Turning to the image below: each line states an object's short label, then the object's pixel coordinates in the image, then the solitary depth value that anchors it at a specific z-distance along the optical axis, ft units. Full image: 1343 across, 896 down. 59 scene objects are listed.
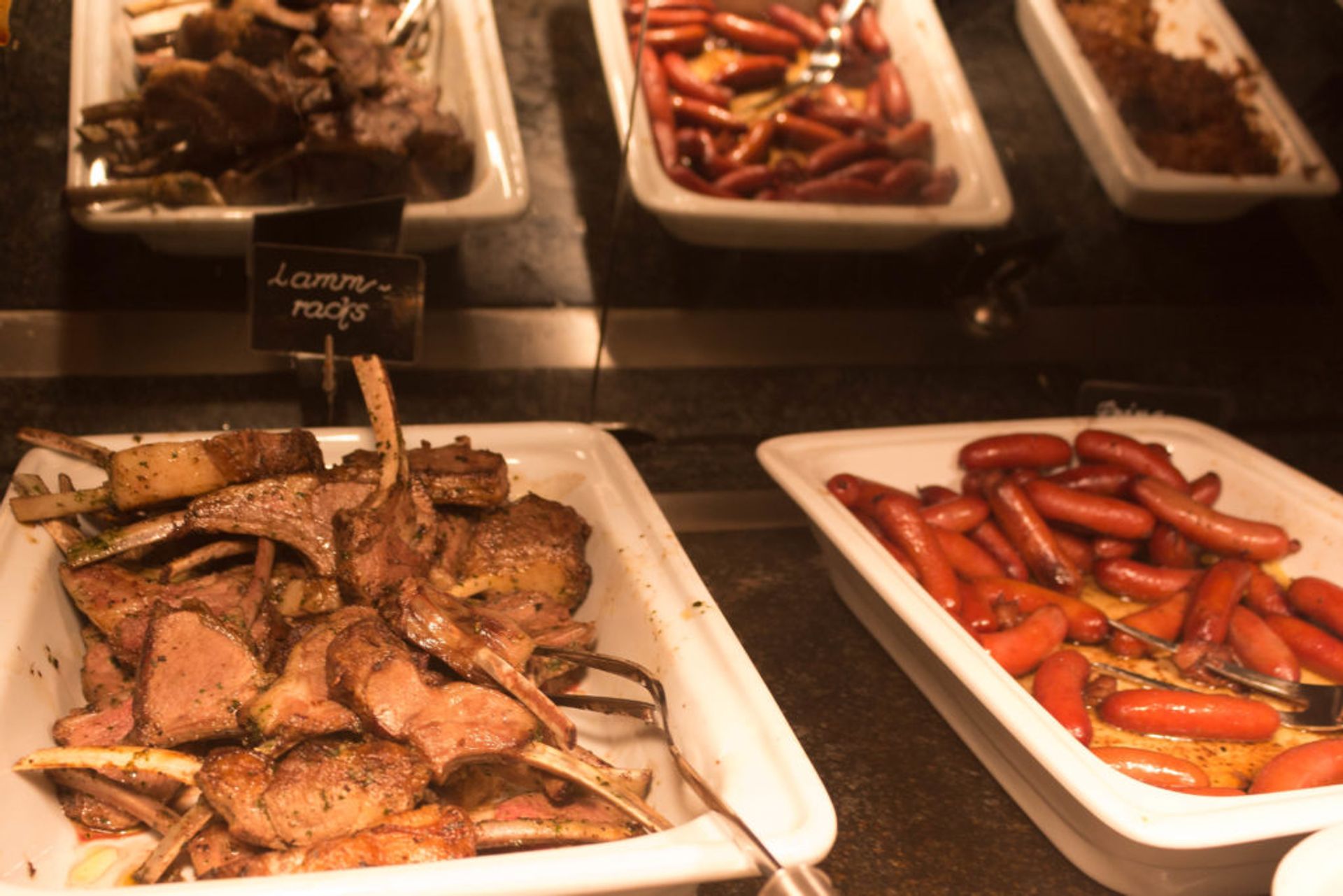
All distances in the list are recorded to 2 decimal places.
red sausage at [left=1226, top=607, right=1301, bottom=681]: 2.90
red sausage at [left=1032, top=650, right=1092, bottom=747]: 2.66
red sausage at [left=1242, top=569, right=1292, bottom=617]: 3.06
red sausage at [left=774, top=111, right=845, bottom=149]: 3.35
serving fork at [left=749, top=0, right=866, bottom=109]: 3.45
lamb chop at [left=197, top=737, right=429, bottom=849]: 2.34
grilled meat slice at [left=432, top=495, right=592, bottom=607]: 2.76
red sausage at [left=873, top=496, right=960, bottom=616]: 2.89
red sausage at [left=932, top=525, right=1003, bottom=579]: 3.02
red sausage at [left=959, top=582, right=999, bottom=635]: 2.86
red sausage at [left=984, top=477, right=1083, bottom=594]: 3.05
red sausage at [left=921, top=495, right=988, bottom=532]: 3.09
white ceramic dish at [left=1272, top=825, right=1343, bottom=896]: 2.32
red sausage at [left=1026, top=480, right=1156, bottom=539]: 3.11
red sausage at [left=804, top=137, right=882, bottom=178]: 3.30
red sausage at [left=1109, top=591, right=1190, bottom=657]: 2.96
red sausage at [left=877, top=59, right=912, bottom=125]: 3.48
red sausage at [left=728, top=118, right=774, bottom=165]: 3.31
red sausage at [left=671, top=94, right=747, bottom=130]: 3.32
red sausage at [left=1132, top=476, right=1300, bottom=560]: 3.13
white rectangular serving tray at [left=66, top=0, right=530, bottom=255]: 2.83
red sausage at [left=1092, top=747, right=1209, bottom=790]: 2.61
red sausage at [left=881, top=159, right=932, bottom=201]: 3.33
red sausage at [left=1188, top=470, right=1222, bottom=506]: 3.28
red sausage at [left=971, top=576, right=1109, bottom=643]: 2.94
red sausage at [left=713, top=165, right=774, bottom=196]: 3.25
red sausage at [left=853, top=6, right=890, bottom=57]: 3.49
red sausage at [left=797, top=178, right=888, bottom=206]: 3.25
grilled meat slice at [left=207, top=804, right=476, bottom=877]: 2.29
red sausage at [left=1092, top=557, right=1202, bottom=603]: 3.06
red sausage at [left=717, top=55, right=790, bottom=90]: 3.39
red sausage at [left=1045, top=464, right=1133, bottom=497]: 3.21
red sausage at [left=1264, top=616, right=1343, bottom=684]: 2.94
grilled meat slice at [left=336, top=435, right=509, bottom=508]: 2.79
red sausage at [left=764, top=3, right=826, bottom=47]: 3.41
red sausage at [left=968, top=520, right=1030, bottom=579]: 3.05
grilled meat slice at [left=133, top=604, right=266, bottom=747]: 2.45
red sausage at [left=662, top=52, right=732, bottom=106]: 3.34
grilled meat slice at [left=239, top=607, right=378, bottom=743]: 2.44
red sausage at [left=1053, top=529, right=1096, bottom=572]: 3.14
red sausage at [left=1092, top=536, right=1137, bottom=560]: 3.13
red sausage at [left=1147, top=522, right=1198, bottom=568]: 3.13
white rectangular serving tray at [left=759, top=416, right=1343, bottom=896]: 2.45
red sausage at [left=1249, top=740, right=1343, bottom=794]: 2.59
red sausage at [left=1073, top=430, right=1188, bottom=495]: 3.24
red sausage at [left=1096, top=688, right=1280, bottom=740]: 2.77
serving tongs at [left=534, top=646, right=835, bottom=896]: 2.23
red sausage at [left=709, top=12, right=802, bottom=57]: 3.40
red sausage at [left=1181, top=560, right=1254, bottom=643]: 2.94
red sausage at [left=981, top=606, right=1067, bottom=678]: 2.80
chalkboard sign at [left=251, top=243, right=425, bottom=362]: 2.82
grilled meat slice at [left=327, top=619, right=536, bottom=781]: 2.44
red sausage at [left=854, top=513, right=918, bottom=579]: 2.92
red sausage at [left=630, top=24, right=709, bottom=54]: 3.36
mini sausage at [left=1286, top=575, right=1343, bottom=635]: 3.01
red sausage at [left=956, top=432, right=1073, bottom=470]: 3.21
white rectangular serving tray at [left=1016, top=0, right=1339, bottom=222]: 3.42
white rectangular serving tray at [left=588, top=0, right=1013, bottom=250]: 3.19
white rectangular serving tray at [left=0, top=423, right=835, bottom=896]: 2.24
